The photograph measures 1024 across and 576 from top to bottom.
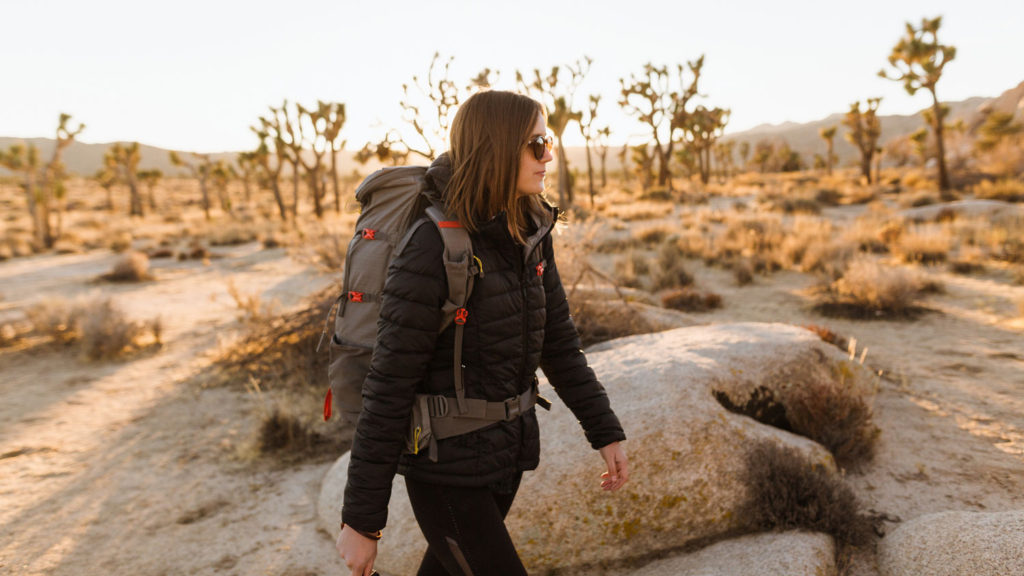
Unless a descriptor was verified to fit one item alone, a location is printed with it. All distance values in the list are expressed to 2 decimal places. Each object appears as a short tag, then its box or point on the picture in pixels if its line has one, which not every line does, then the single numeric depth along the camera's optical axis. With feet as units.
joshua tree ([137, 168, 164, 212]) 123.25
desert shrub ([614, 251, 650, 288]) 33.04
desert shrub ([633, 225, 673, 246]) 47.65
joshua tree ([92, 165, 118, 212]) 117.80
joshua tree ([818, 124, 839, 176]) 118.42
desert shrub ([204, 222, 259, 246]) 69.41
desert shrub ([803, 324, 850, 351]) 16.38
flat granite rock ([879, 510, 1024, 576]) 7.16
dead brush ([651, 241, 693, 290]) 31.96
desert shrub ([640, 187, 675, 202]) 84.12
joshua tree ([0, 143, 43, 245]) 71.77
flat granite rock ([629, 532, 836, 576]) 7.87
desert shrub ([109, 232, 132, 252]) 64.04
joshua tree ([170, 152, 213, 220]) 109.28
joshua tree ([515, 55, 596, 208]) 78.02
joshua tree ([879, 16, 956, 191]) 63.52
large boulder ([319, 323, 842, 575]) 9.04
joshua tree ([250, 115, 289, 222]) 87.02
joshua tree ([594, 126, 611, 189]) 103.60
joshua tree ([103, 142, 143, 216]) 111.86
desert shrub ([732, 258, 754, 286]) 31.78
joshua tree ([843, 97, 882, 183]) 91.40
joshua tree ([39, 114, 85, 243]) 68.44
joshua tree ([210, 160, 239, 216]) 123.24
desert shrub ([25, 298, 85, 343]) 25.75
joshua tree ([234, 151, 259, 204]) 104.62
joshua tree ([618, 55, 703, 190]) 91.20
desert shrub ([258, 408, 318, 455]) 14.98
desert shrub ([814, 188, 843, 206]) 70.74
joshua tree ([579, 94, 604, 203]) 98.27
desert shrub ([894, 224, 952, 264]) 32.45
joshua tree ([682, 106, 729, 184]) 99.74
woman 4.57
